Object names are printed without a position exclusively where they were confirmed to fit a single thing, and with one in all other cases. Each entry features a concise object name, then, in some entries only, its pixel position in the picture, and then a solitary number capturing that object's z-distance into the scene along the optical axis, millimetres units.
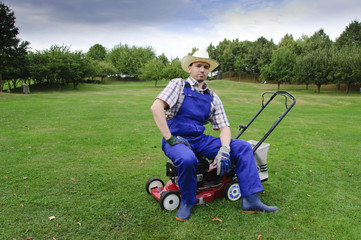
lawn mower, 3893
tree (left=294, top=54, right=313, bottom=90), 44562
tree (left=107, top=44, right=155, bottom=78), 76125
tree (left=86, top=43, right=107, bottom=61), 90188
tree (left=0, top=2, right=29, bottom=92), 30766
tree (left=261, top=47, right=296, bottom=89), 49875
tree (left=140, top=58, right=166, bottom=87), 55216
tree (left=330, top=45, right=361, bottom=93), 38219
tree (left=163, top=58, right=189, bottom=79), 53669
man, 3670
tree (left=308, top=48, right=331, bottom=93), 42938
